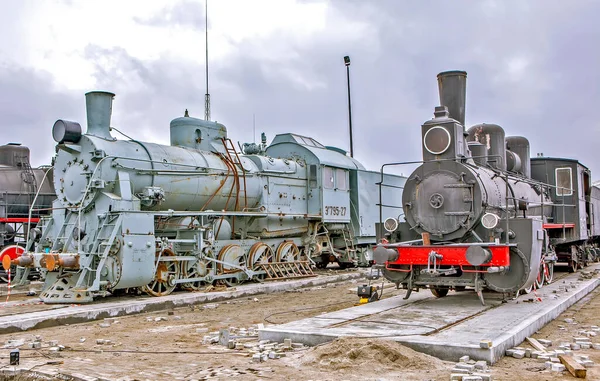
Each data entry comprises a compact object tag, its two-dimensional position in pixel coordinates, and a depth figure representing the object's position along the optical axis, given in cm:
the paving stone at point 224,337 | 765
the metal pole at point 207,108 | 1827
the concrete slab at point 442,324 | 671
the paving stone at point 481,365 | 603
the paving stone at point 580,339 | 757
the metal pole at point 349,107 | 3172
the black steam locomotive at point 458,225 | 968
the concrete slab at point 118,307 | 975
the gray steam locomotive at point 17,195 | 1745
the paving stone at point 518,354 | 668
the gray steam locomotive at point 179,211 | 1220
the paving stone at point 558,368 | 608
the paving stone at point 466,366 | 591
